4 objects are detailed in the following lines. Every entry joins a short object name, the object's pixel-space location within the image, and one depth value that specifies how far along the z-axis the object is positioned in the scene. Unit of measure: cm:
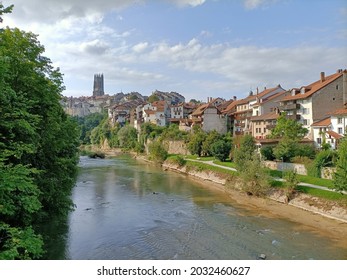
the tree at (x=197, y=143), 4544
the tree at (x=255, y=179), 2484
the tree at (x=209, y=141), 4346
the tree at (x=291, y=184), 2297
